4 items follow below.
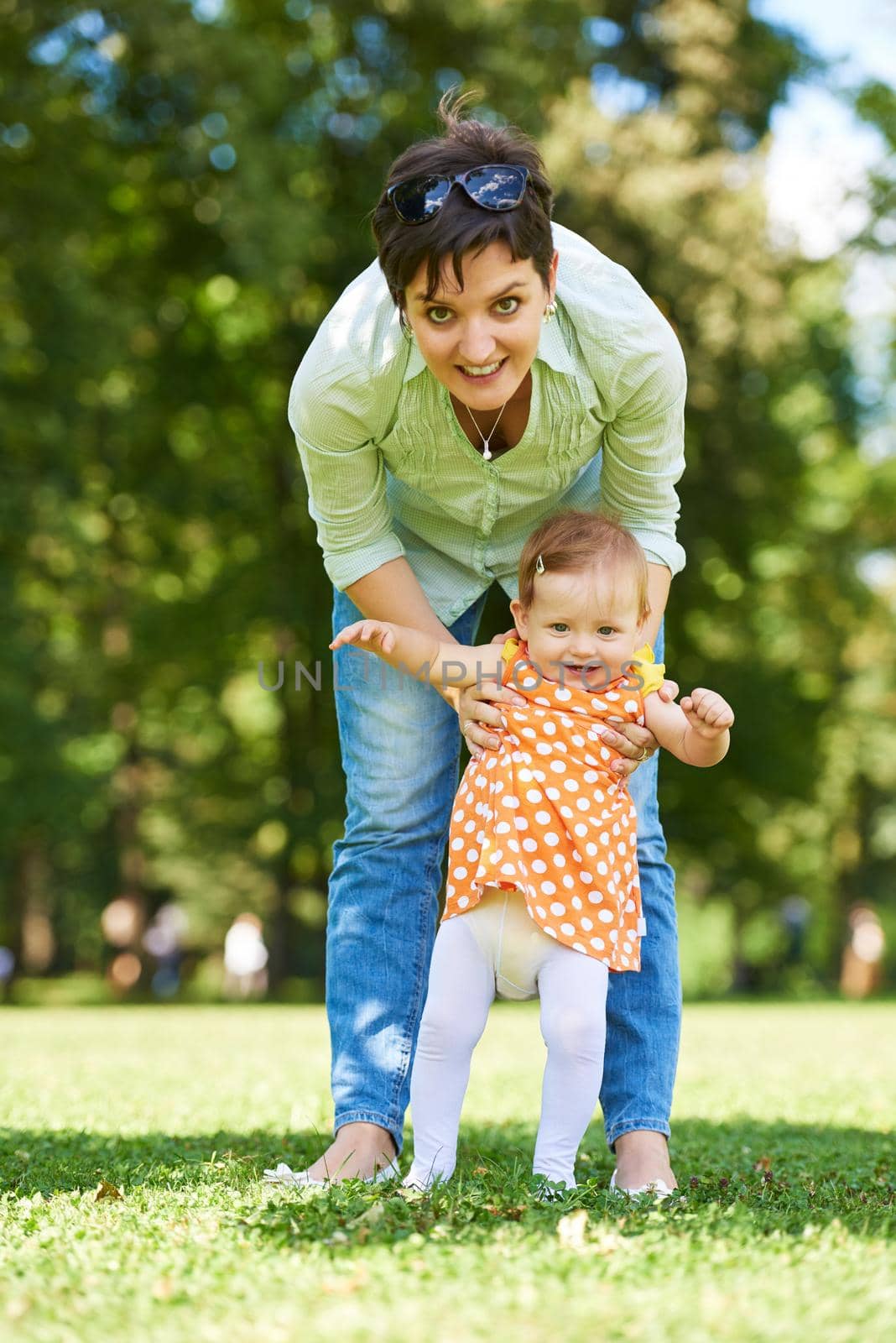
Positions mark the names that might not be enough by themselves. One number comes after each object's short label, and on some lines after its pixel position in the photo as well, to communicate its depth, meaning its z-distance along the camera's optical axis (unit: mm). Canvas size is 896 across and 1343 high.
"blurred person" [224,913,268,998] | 28188
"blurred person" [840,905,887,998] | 26750
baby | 3229
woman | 3215
